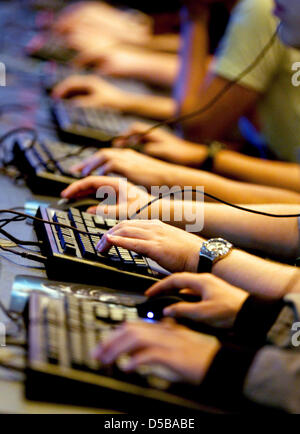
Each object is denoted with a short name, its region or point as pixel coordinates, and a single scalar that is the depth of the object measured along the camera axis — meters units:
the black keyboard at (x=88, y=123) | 2.48
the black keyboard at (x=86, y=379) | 1.49
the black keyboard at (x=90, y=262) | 1.77
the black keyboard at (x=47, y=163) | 2.12
